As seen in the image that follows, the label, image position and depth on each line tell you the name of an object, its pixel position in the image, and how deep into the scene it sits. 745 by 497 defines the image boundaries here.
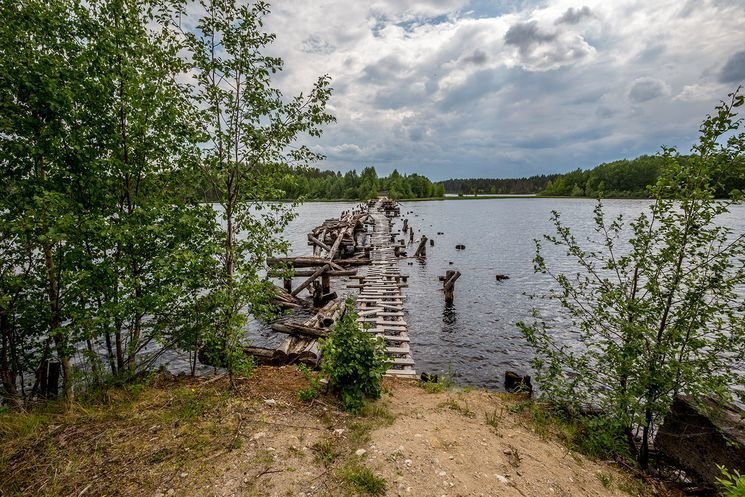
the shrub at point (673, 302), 5.02
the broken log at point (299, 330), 10.01
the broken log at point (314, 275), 17.41
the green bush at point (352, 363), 6.07
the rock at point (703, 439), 5.31
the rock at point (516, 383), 8.78
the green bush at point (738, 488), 2.62
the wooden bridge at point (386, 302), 9.84
